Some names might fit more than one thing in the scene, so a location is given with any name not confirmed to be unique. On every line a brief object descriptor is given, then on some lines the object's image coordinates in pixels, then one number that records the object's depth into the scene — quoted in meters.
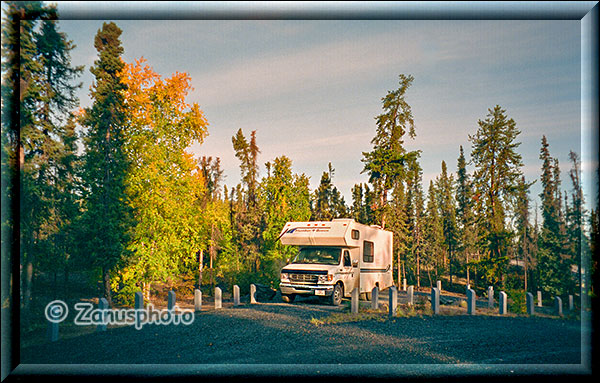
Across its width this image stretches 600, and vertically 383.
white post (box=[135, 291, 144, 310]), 10.95
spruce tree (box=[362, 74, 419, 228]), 23.02
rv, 14.45
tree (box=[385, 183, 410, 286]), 24.03
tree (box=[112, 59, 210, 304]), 17.61
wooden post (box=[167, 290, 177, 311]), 12.22
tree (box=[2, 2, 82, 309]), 9.54
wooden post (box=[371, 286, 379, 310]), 13.68
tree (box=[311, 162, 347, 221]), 31.41
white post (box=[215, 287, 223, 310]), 14.06
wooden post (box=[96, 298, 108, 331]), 10.56
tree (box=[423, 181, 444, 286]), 34.29
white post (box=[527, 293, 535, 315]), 13.60
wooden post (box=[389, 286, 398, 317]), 12.80
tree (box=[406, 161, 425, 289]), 31.61
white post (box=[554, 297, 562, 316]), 11.58
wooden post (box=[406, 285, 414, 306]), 16.22
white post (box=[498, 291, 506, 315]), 13.87
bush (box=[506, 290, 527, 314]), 13.98
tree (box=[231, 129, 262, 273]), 24.79
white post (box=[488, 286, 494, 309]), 15.22
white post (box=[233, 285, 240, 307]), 15.14
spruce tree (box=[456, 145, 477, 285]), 30.12
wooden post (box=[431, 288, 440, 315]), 13.49
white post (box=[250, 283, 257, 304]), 15.79
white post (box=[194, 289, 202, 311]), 13.28
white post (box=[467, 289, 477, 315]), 13.58
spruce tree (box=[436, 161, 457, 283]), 35.03
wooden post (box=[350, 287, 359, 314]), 13.01
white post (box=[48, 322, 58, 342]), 9.78
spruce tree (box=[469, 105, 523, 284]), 19.70
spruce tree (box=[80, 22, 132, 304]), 17.08
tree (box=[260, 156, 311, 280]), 22.50
